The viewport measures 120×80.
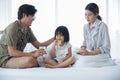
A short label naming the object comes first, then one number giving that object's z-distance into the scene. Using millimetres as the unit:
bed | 1933
